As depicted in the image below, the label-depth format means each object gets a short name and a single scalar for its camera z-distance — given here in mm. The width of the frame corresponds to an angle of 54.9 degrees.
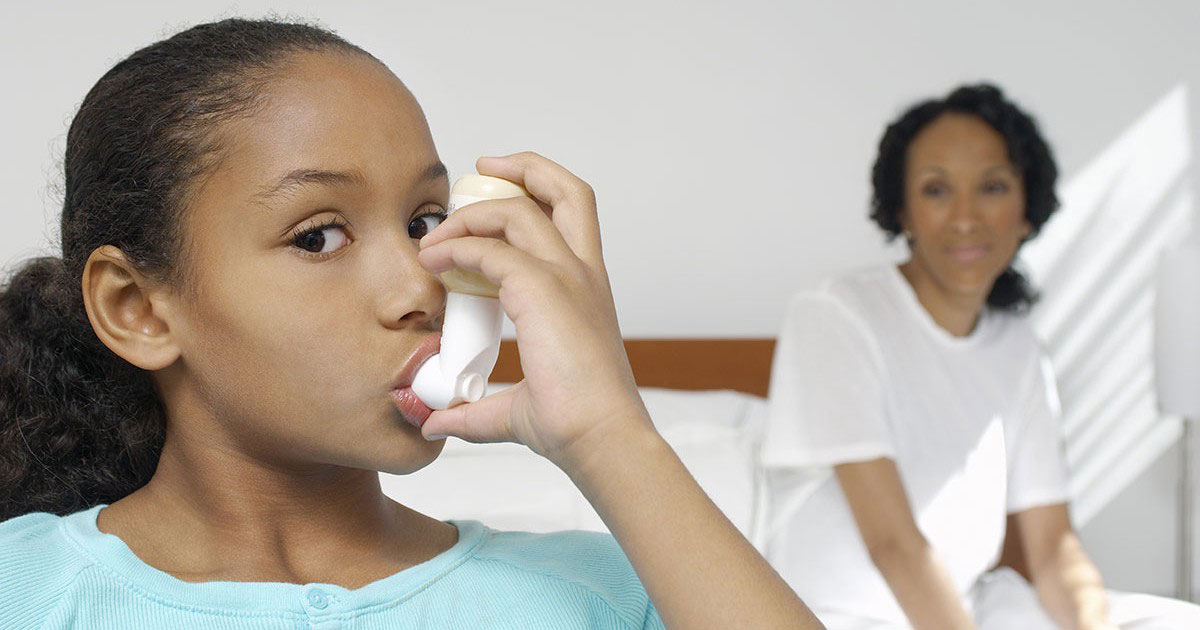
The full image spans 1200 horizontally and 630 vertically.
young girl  775
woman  1973
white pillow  1739
